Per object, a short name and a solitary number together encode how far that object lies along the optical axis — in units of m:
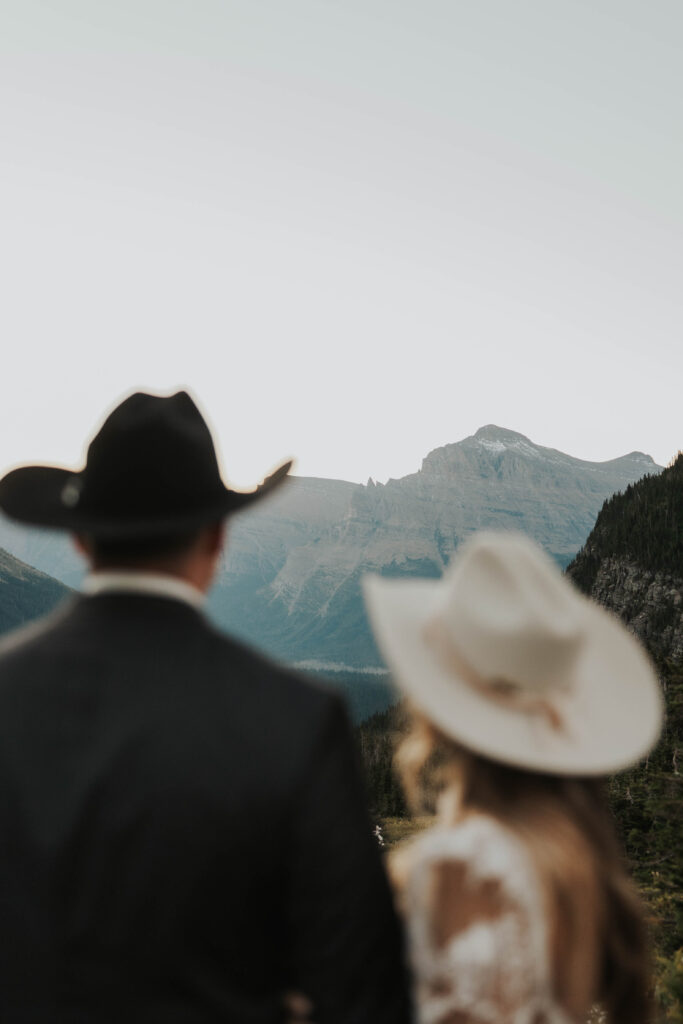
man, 2.23
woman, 2.39
